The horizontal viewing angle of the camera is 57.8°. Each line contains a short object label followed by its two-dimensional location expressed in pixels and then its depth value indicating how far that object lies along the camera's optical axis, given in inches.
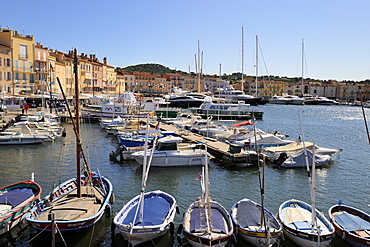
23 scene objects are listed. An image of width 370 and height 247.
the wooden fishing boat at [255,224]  527.2
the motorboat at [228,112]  2773.1
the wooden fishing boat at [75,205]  531.5
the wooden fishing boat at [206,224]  500.1
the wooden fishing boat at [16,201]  562.6
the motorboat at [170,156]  1039.0
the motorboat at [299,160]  1092.6
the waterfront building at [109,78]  4151.1
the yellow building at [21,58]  2406.5
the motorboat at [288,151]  1163.9
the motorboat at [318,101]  5959.6
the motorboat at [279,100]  5959.6
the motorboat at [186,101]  3868.1
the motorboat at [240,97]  4200.3
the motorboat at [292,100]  5832.7
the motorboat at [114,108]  2287.2
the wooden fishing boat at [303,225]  522.6
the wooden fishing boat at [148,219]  522.3
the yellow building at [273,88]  6951.3
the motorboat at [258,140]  1302.9
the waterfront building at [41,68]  2610.7
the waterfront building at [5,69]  2358.5
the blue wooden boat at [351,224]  532.7
